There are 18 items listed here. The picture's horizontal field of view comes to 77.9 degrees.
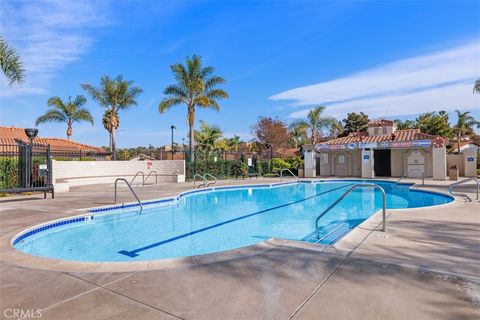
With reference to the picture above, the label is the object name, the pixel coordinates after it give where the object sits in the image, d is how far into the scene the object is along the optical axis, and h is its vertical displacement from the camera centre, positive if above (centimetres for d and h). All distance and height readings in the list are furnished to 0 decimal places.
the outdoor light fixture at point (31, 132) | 1203 +121
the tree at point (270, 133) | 3753 +345
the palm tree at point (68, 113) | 3088 +518
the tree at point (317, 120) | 3432 +453
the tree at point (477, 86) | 1568 +377
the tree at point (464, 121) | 4550 +560
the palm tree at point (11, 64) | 1112 +374
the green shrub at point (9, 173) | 1261 -48
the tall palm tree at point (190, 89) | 2152 +516
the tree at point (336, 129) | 3578 +402
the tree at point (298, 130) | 3797 +398
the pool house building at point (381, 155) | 1947 +26
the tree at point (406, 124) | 4431 +514
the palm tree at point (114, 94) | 2486 +569
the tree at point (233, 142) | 4294 +256
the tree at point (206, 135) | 3222 +271
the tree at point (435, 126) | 3575 +388
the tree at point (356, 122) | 3758 +464
